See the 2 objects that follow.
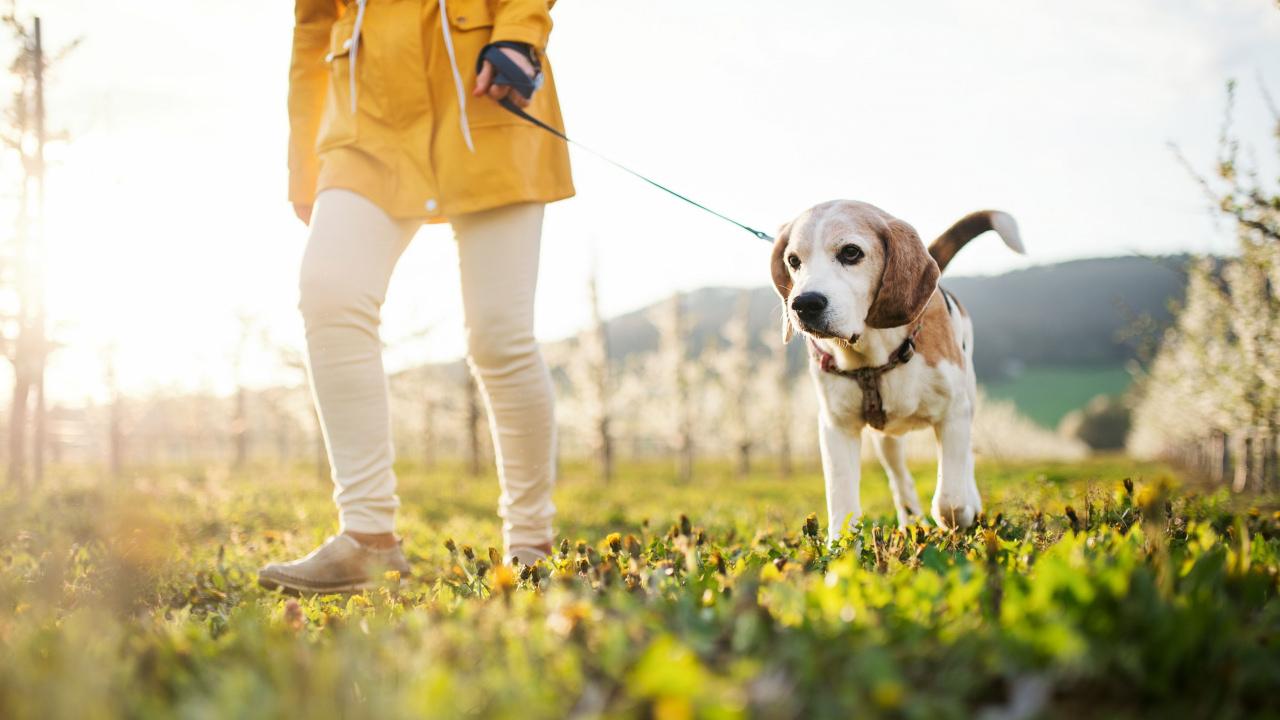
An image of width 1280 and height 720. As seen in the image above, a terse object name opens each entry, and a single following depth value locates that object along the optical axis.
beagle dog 3.50
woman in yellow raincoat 3.57
